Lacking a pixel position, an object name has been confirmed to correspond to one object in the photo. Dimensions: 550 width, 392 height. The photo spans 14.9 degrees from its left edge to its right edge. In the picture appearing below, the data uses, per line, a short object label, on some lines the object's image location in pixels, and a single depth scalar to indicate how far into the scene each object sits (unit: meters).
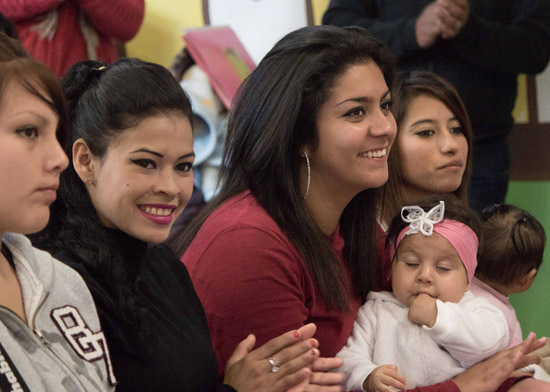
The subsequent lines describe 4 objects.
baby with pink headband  3.04
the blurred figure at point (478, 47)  3.62
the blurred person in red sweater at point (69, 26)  3.57
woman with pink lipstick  2.76
